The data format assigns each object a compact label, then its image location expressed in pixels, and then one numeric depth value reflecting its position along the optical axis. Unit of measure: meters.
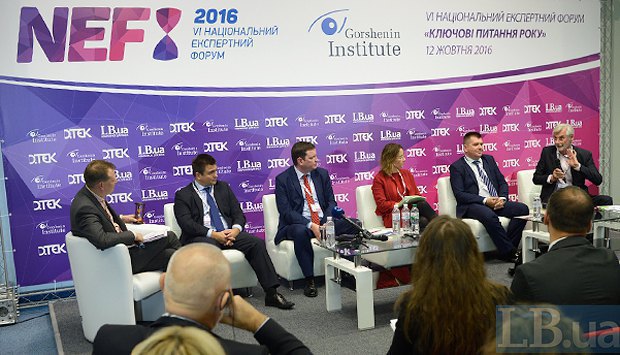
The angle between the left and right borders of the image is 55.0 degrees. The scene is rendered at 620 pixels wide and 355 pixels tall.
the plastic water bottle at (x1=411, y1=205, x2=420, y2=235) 4.90
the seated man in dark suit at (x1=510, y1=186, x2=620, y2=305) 2.11
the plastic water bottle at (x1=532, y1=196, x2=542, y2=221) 5.28
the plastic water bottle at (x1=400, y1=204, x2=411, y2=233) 5.07
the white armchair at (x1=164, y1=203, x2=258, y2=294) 4.92
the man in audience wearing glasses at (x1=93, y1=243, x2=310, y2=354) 1.67
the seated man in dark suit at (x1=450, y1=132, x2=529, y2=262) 5.75
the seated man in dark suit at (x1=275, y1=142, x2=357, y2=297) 5.25
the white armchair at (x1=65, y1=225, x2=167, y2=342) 3.96
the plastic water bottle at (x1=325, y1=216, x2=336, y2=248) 4.61
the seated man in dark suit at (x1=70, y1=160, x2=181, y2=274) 3.97
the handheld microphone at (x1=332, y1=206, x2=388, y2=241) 4.53
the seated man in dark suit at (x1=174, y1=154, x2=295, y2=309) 4.87
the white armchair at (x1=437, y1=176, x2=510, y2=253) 5.99
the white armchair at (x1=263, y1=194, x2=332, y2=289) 5.20
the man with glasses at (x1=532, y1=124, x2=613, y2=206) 5.97
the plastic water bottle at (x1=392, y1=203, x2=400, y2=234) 4.88
